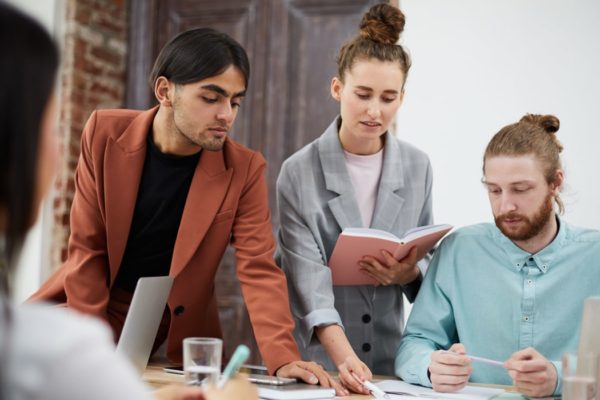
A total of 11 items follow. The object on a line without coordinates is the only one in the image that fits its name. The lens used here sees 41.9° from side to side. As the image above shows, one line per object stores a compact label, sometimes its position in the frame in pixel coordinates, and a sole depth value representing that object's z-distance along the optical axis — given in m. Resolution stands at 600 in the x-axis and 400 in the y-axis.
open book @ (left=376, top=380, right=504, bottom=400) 1.79
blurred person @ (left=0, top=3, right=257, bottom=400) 0.73
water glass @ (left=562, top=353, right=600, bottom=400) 1.46
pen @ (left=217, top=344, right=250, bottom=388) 1.24
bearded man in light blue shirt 2.09
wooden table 1.79
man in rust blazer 2.18
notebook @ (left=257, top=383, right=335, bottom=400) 1.70
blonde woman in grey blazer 2.33
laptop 1.79
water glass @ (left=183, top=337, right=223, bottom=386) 1.48
